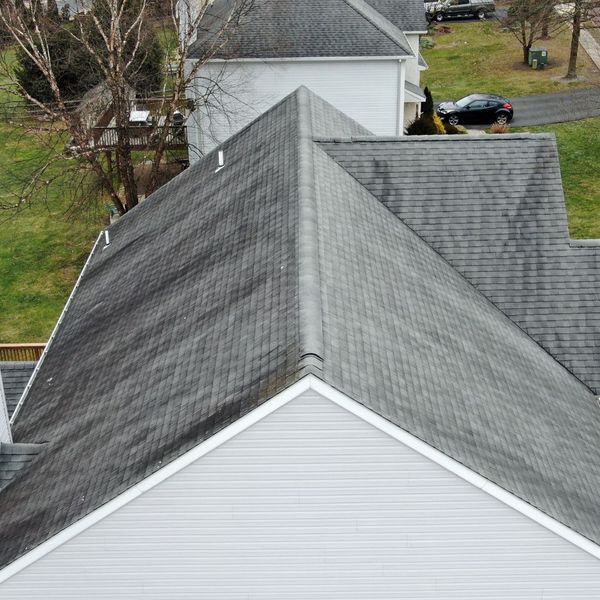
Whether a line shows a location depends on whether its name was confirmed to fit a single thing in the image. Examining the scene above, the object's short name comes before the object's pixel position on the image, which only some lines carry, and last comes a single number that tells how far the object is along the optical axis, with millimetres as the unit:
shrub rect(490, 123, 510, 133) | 37969
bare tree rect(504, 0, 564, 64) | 45406
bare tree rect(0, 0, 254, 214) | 27969
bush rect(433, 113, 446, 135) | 36125
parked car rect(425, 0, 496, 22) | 56938
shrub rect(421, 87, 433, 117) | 35775
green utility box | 48188
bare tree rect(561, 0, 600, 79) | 41684
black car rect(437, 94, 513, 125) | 40625
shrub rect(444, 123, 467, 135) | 38216
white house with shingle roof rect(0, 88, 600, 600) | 11570
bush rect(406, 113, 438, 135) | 34969
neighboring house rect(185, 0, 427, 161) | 32438
